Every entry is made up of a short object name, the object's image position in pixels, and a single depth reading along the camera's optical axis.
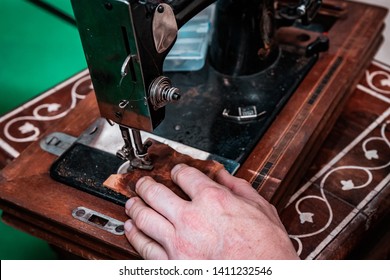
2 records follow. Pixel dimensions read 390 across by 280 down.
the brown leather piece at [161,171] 0.93
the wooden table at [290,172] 0.95
